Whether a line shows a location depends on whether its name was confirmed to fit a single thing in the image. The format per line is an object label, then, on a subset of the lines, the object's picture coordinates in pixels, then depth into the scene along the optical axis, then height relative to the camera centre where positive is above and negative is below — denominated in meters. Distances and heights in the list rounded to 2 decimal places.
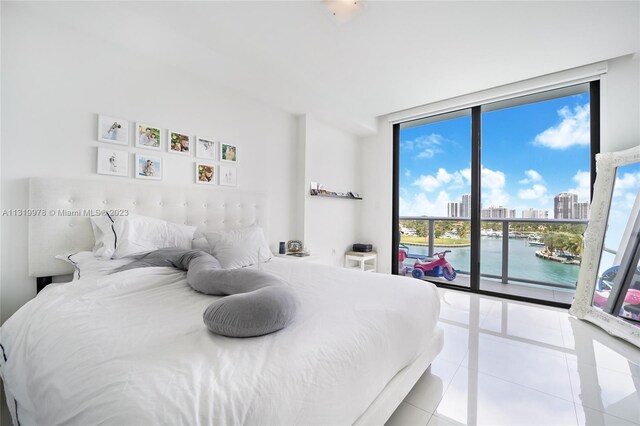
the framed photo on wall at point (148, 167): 2.30 +0.38
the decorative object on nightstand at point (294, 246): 3.51 -0.44
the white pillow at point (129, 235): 1.87 -0.18
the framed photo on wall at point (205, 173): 2.72 +0.39
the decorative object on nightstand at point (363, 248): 4.41 -0.57
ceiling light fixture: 1.95 +1.49
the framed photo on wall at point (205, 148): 2.71 +0.65
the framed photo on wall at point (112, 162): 2.10 +0.39
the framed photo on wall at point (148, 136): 2.29 +0.65
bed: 0.70 -0.47
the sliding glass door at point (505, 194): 3.36 +0.28
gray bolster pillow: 0.98 -0.36
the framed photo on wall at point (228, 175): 2.91 +0.40
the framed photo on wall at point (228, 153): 2.91 +0.64
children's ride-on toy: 4.12 -0.84
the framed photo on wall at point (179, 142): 2.50 +0.65
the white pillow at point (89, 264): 1.71 -0.35
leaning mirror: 2.37 -0.36
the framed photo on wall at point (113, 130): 2.09 +0.64
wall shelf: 3.79 +0.25
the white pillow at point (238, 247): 2.17 -0.30
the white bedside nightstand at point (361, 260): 4.20 -0.77
